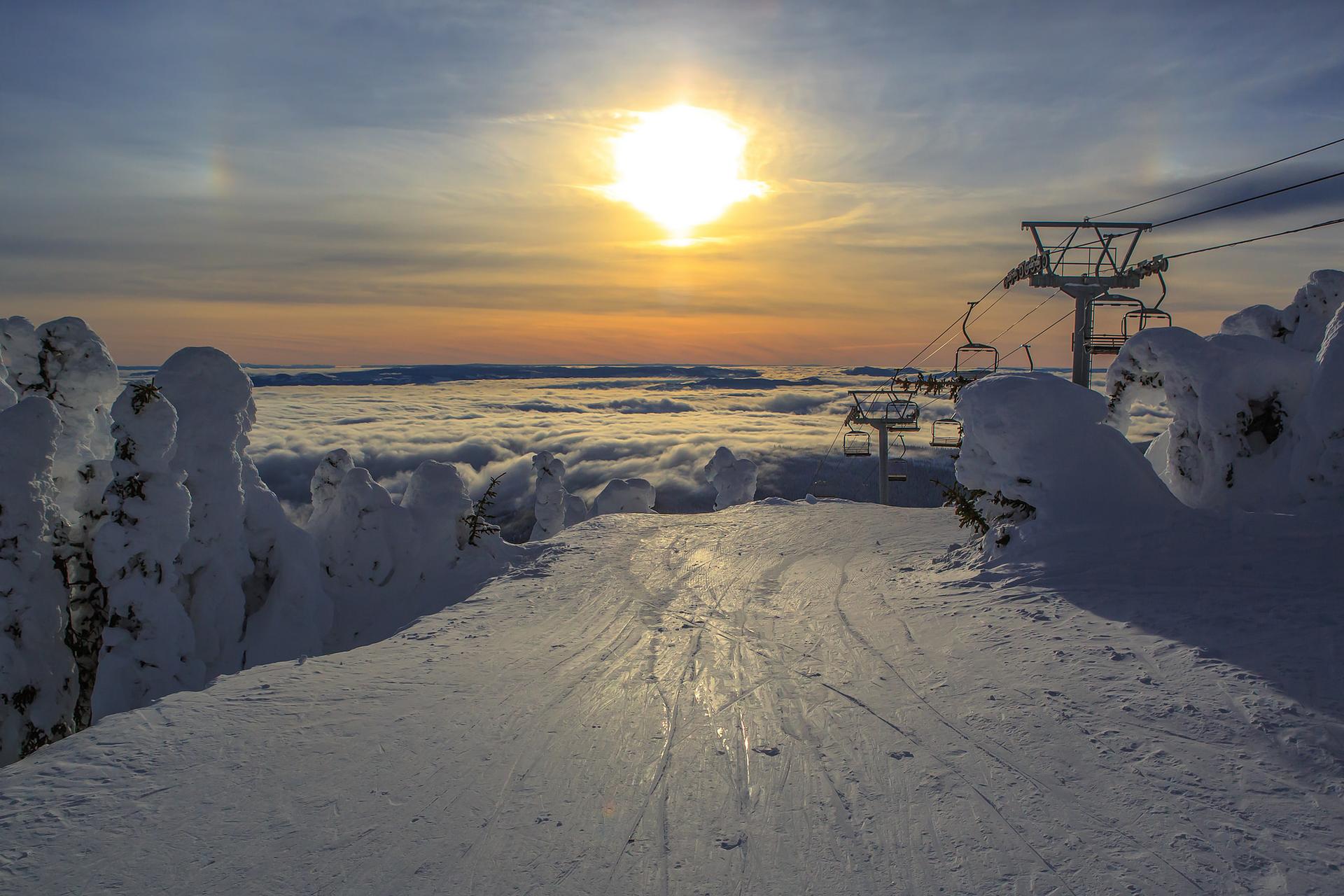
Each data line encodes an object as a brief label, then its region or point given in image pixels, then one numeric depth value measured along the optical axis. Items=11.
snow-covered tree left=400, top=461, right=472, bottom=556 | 17.69
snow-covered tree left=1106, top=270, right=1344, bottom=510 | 10.48
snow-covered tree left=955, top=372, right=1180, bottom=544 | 11.20
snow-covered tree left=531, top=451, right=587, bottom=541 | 32.34
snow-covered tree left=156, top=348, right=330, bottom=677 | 13.55
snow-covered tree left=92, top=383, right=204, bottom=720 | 11.06
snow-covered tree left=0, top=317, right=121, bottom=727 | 11.36
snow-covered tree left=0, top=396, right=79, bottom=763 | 9.99
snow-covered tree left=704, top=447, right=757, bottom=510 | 37.38
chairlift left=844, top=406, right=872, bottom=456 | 32.69
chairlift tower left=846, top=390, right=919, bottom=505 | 30.28
